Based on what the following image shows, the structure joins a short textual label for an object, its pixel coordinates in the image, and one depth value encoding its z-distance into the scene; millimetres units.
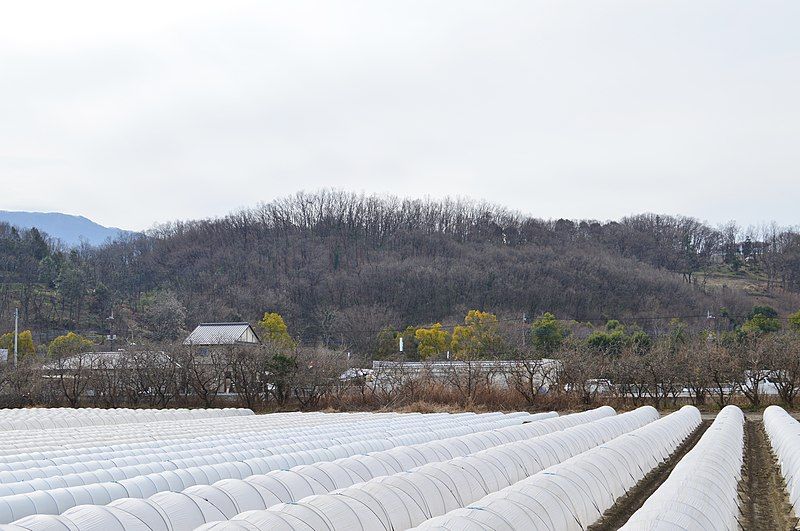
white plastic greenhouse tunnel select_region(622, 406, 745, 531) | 8430
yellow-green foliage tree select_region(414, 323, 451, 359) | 52684
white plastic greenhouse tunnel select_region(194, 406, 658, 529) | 8539
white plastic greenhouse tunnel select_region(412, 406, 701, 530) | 8586
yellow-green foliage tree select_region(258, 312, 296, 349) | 52406
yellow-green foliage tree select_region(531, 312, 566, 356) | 47281
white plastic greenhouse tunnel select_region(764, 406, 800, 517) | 14177
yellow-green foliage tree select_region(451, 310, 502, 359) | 49000
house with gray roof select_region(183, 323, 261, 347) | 46681
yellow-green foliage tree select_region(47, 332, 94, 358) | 44803
